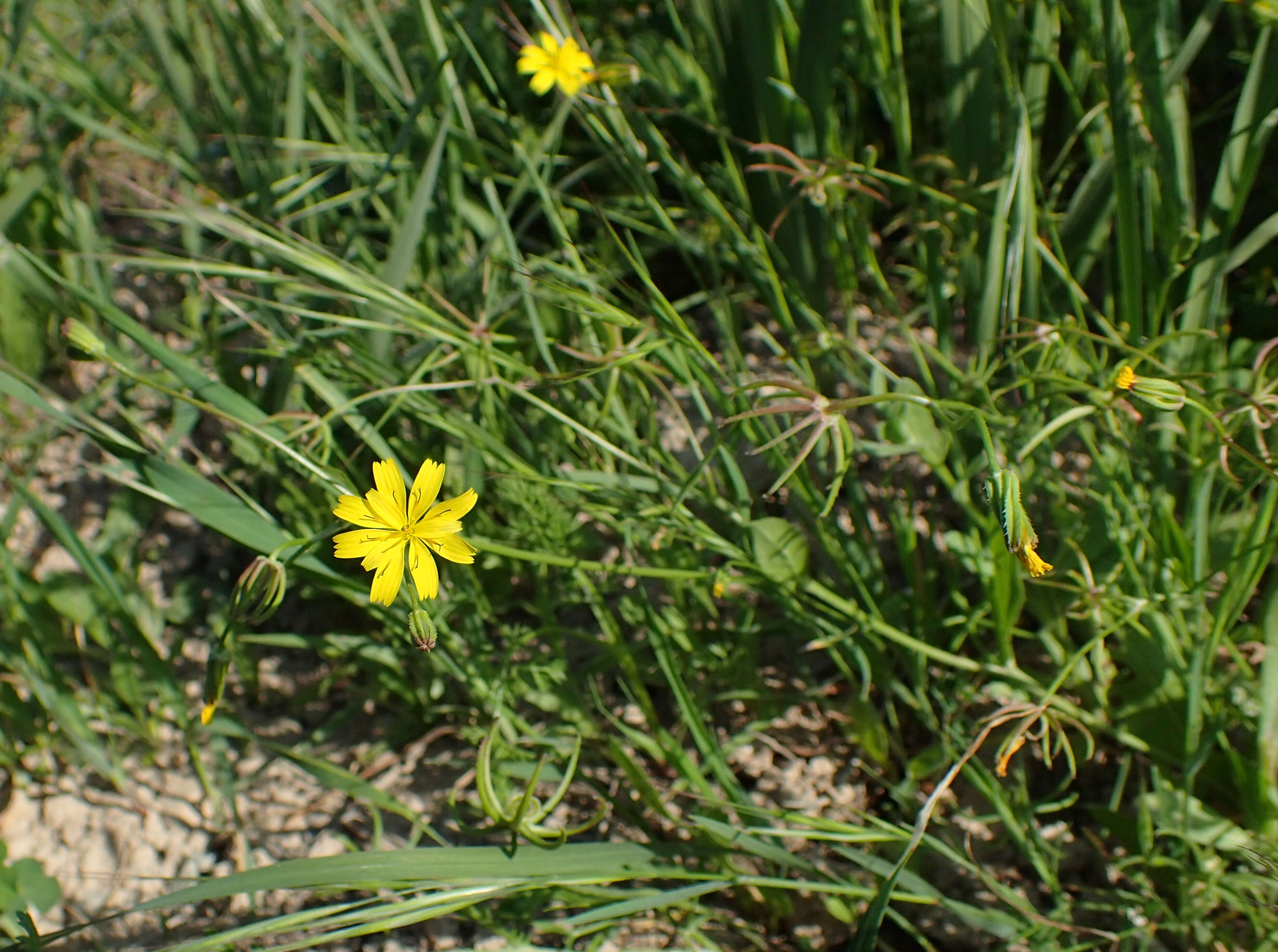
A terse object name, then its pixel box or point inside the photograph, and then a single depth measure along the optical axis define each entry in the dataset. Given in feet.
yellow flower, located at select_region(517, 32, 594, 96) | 0.96
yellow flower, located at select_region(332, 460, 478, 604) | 0.82
